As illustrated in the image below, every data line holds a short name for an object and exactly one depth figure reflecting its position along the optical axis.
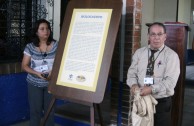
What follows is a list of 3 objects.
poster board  2.88
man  2.78
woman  3.52
